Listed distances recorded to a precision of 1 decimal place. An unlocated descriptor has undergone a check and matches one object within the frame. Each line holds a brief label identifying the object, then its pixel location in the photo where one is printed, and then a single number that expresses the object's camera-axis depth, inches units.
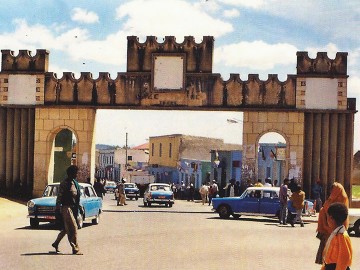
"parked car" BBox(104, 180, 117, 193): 3134.8
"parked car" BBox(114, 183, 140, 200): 2086.6
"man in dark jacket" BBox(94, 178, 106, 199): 1350.8
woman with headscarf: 483.7
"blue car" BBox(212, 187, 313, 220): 1059.9
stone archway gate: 1354.6
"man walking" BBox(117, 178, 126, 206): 1523.1
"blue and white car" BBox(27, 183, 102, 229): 797.2
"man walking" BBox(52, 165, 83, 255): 564.4
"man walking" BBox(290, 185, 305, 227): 965.8
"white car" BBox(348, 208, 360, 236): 798.5
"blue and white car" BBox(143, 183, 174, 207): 1486.2
